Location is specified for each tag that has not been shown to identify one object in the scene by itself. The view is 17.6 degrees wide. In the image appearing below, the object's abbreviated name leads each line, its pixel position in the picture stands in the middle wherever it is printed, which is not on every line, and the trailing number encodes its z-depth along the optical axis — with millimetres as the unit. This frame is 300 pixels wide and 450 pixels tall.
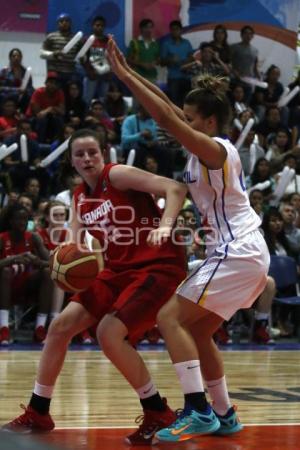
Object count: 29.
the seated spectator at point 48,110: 12234
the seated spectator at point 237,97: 13976
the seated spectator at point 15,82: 12672
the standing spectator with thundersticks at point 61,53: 13250
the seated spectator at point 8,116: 12094
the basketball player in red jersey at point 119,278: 4535
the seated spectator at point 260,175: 12602
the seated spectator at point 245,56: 14852
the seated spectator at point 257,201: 11230
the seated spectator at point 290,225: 11364
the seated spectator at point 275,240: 11023
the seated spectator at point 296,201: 11702
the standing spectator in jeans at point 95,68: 13383
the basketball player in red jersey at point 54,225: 10133
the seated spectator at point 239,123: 13320
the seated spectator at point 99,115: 12314
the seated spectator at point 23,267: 9750
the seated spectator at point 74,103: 12758
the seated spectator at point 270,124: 14094
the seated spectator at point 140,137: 12235
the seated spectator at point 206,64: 13898
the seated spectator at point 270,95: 14547
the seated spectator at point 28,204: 10398
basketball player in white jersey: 4465
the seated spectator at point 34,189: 11055
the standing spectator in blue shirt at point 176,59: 13859
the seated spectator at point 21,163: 11391
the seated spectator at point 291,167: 13070
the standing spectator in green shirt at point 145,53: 13969
